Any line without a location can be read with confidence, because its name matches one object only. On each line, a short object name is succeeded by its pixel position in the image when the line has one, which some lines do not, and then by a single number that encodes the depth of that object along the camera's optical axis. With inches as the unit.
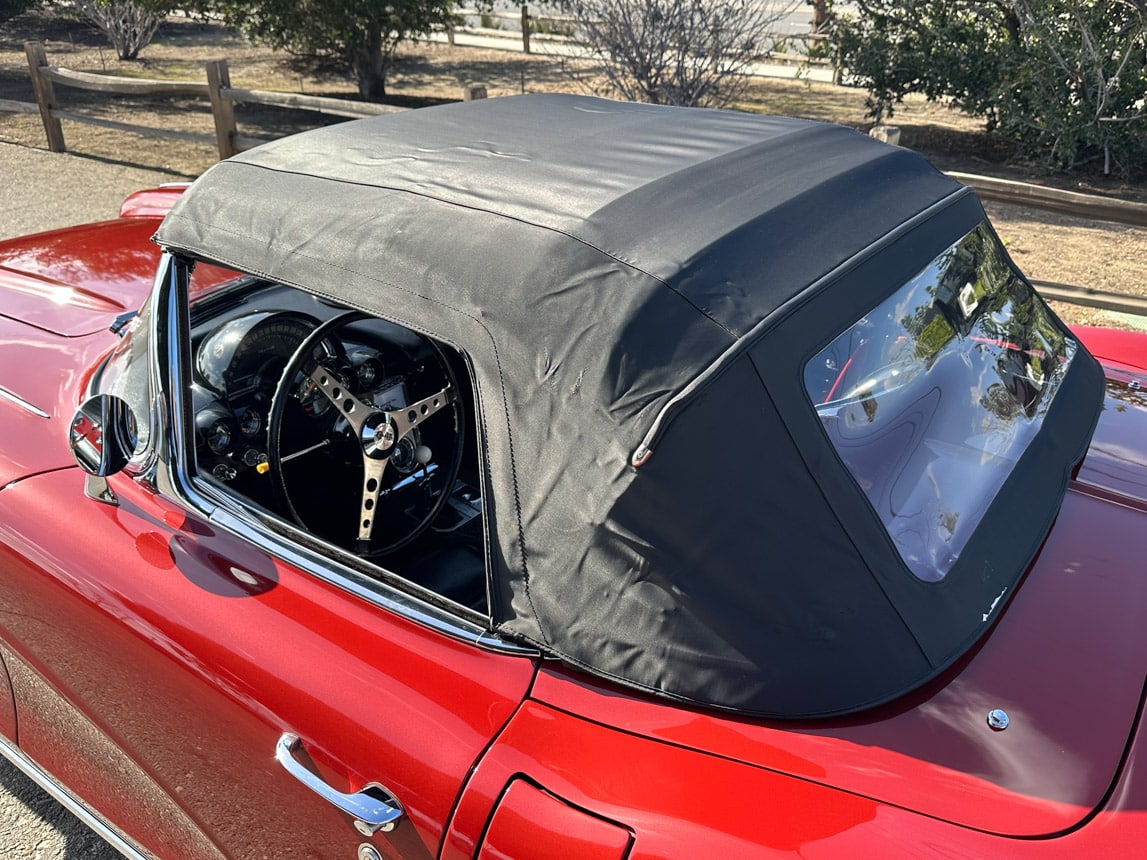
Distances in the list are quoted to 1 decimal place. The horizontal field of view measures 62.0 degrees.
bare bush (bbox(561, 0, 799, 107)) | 342.6
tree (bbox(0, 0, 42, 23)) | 554.9
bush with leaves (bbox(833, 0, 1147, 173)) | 334.3
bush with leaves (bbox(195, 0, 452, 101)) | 409.7
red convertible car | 55.6
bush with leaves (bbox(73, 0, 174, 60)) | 583.5
